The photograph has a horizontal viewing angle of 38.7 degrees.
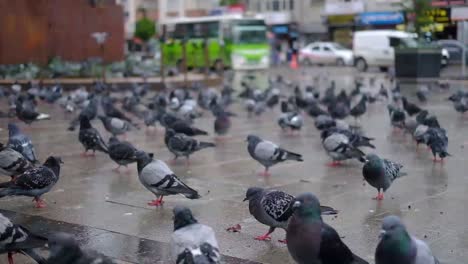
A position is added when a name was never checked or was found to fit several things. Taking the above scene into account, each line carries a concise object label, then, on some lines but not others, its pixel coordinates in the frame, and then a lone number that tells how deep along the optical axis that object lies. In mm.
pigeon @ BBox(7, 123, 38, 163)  8195
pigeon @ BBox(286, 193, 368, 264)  4219
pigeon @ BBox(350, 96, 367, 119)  13789
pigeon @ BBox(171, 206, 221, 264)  3975
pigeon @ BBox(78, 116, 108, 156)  9750
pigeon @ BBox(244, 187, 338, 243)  5391
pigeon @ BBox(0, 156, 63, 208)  6320
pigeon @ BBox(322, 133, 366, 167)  9156
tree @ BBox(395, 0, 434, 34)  25922
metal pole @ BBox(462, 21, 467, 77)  28345
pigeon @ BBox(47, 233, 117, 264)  3807
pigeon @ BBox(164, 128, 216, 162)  9453
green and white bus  35781
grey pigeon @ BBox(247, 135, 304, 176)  8453
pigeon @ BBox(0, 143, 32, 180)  7301
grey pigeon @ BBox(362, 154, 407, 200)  7098
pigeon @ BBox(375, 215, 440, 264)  3918
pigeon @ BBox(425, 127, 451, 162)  9461
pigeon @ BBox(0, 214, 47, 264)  4594
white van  35306
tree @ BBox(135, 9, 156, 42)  57656
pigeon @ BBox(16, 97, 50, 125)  12695
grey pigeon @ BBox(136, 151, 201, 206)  6645
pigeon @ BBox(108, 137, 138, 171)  8617
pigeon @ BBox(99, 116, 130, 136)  11539
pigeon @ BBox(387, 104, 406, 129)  12406
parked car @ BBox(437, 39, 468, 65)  34625
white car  42281
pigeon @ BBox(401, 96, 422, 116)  13680
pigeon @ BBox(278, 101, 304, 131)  12391
